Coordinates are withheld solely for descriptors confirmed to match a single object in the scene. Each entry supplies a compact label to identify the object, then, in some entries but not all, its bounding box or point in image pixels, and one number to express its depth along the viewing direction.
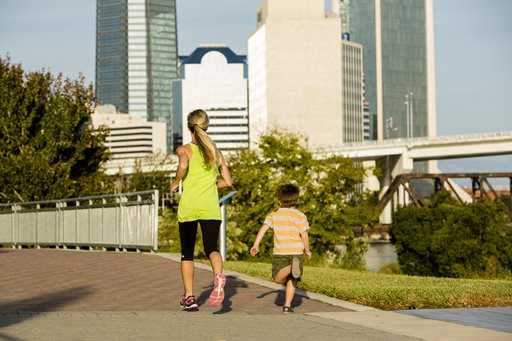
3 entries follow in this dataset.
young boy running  8.64
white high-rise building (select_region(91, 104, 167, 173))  124.00
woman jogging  8.53
